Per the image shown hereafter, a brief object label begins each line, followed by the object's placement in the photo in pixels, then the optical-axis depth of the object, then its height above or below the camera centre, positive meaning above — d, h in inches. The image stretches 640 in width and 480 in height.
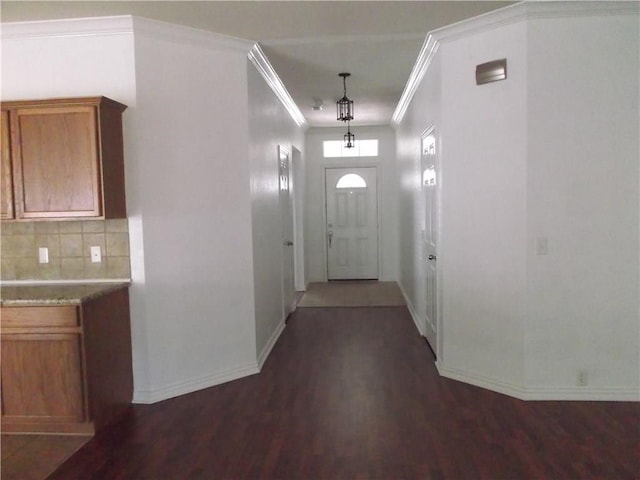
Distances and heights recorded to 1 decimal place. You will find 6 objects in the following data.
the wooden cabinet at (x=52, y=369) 112.3 -35.0
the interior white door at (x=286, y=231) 216.7 -8.6
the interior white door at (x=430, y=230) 163.0 -7.6
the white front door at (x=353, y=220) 320.2 -5.9
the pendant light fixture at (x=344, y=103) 201.5 +47.5
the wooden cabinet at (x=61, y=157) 120.7 +15.2
